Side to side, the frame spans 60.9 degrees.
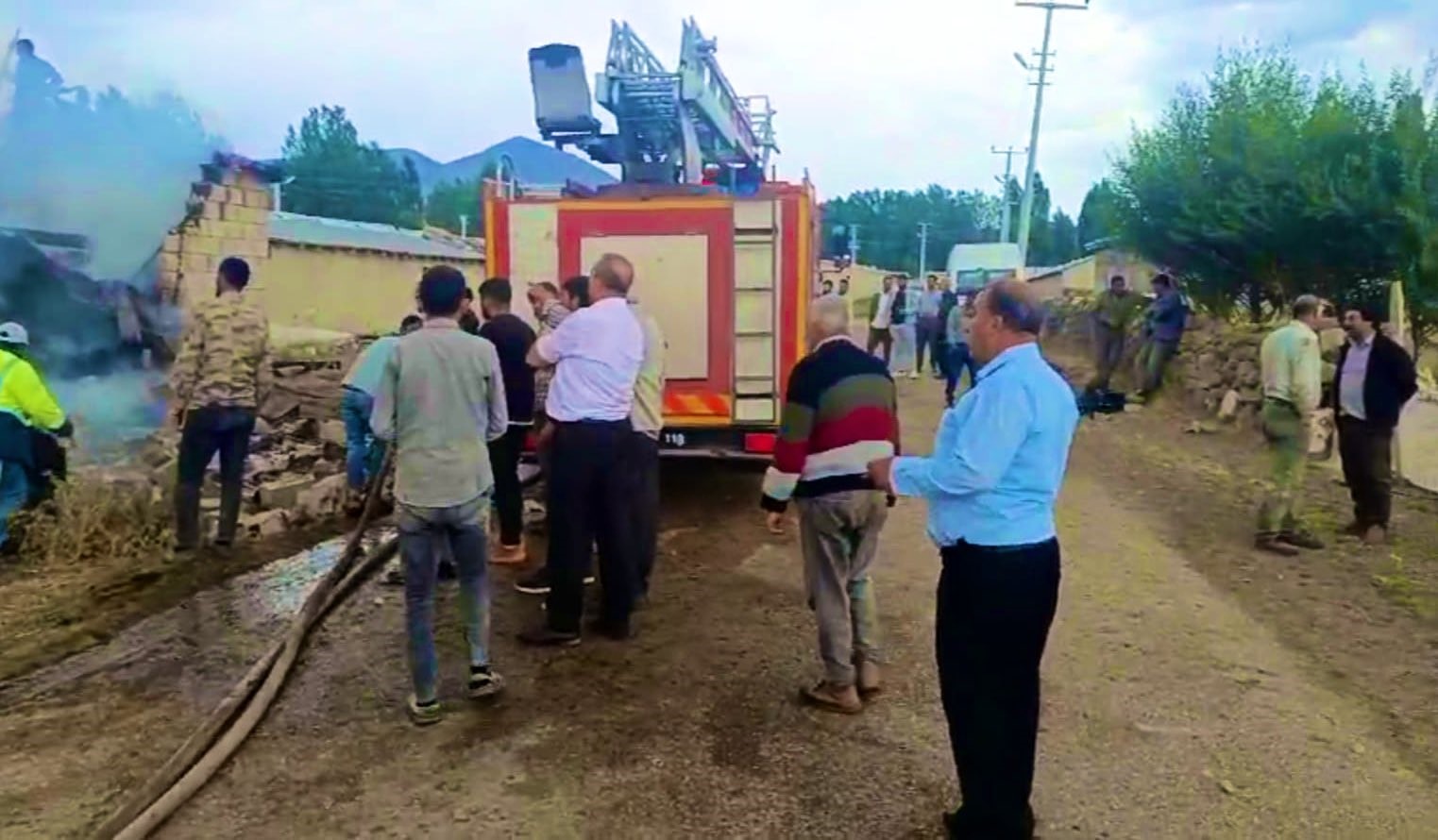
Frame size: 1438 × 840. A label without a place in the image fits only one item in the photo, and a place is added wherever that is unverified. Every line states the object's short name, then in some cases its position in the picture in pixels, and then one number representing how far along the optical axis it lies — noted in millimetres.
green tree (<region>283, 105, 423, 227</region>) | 57344
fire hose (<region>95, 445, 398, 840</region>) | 3867
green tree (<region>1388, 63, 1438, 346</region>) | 12180
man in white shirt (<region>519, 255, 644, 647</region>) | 5570
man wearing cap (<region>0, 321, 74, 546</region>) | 7344
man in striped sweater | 4836
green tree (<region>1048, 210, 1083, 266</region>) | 80044
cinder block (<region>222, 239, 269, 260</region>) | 16047
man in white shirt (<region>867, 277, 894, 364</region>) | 19172
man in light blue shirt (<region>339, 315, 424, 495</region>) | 8461
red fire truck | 8430
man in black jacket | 8125
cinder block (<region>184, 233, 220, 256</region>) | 14416
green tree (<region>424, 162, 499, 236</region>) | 68250
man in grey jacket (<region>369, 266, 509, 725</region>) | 4707
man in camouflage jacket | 6973
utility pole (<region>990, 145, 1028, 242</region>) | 56025
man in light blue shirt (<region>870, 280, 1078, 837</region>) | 3578
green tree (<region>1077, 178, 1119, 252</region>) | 18484
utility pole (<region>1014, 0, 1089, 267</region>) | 37906
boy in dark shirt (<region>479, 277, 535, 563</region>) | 6918
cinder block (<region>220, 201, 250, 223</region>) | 15646
